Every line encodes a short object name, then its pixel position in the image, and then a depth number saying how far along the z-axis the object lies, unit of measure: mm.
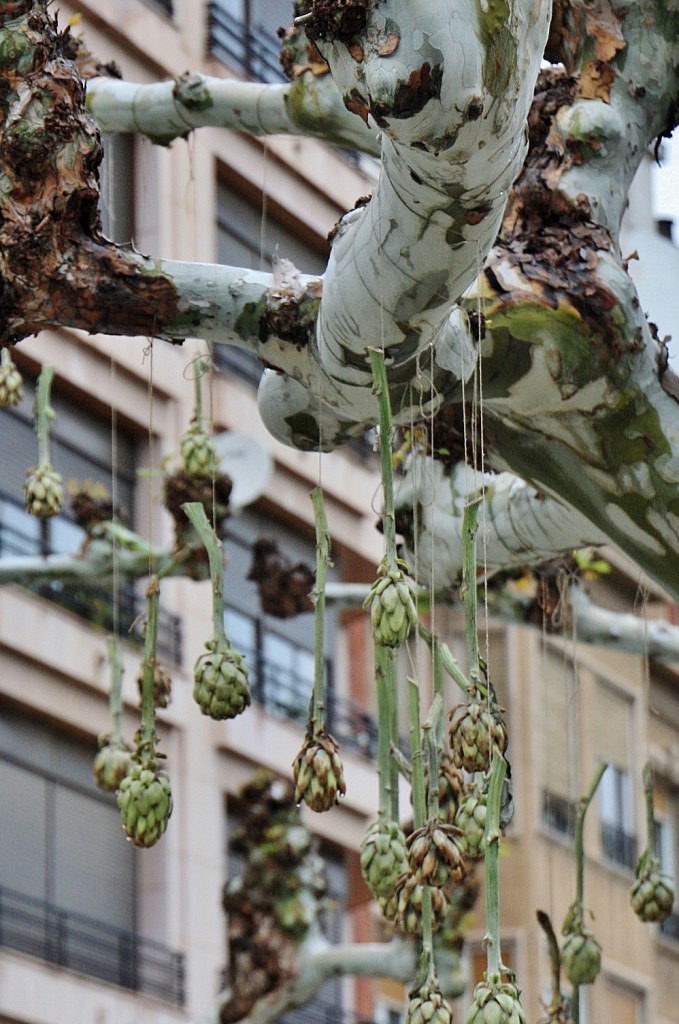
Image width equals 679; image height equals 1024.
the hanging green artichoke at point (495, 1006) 7722
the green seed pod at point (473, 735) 8276
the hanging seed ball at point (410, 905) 8567
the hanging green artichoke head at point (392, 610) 7927
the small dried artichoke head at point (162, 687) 10799
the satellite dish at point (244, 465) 27685
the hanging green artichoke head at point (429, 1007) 8142
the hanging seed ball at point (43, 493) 14187
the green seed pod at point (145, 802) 9583
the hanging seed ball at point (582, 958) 11014
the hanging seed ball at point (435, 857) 8395
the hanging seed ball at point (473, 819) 9433
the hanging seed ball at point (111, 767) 11315
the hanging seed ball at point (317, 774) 8733
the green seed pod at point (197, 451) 13444
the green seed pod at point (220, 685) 9529
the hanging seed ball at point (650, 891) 11250
